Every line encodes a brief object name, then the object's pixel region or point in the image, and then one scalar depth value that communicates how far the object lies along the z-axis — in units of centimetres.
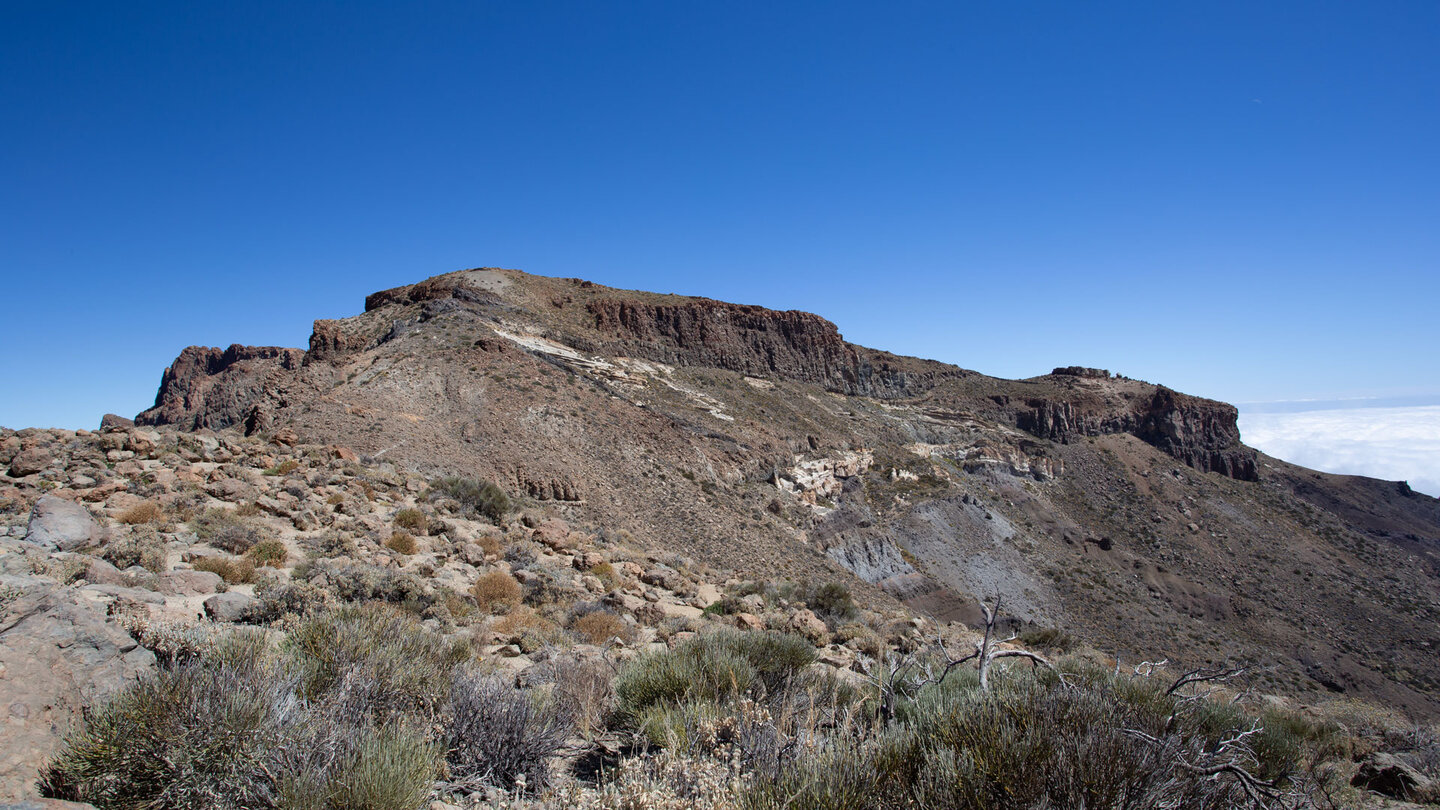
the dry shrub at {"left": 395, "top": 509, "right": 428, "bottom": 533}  1185
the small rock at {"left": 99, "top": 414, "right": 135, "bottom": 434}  1206
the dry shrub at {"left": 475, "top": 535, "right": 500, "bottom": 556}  1180
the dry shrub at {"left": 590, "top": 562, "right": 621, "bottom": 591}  1166
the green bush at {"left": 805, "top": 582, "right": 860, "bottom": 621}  1438
